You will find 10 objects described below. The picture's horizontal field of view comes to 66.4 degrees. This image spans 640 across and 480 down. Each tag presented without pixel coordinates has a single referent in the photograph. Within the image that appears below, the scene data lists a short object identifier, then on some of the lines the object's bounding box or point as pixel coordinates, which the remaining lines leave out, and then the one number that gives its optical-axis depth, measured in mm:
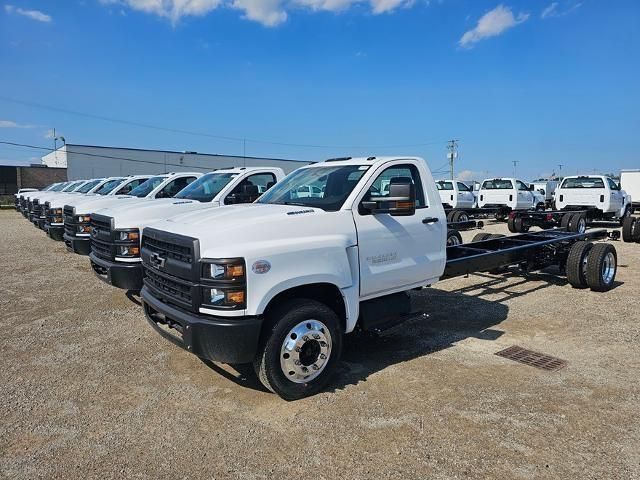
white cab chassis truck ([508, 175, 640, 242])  16391
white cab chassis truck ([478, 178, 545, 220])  21922
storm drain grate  4895
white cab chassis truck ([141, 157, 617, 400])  3744
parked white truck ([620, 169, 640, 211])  25781
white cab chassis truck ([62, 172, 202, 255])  8648
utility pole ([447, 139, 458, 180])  58919
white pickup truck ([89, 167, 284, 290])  6281
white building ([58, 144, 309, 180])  52594
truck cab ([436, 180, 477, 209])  23188
